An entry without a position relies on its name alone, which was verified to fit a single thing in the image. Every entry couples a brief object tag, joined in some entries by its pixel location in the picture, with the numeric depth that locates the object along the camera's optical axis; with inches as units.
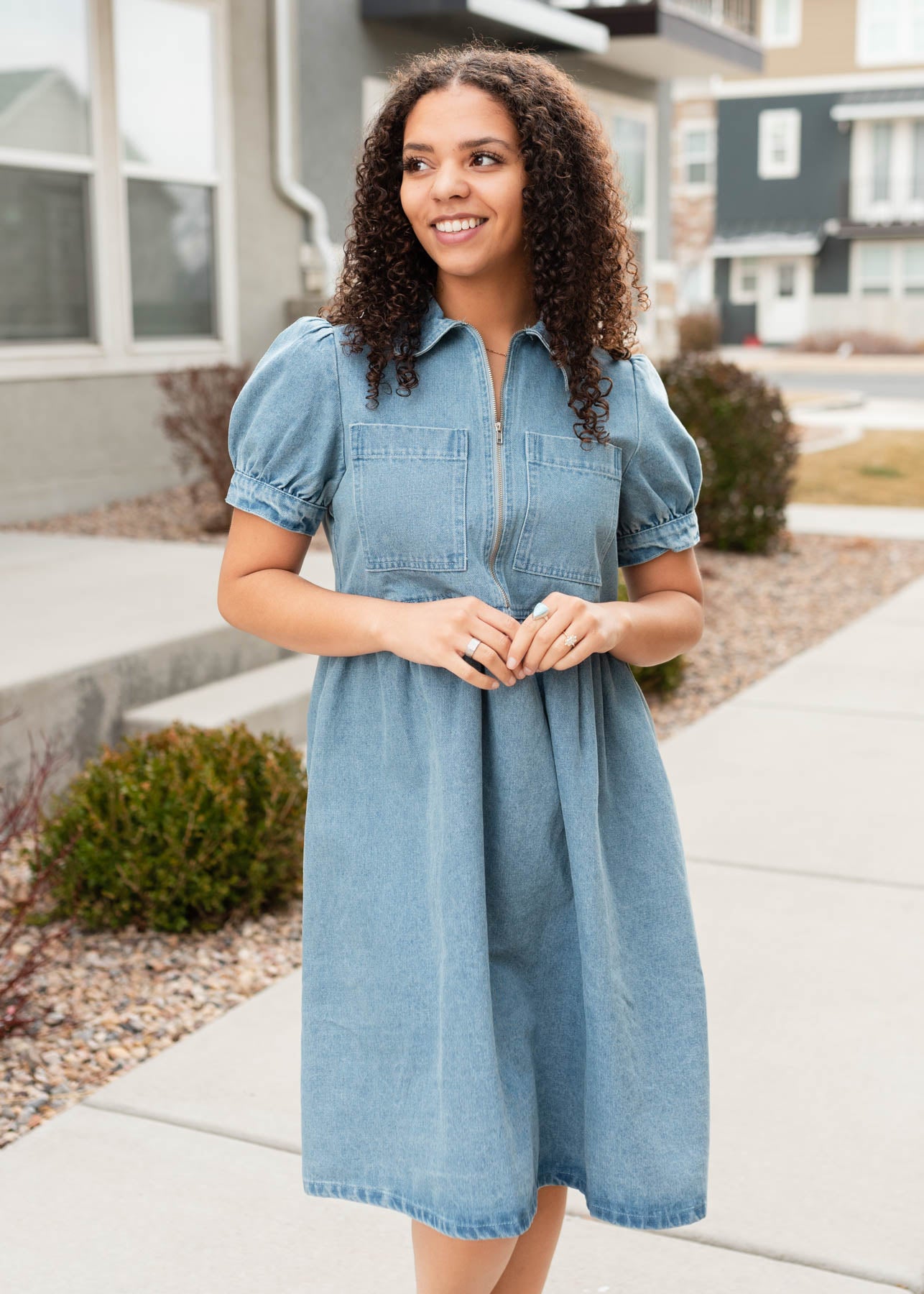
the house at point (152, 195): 341.4
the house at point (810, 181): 1606.8
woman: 71.7
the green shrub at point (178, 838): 153.7
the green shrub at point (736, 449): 371.9
